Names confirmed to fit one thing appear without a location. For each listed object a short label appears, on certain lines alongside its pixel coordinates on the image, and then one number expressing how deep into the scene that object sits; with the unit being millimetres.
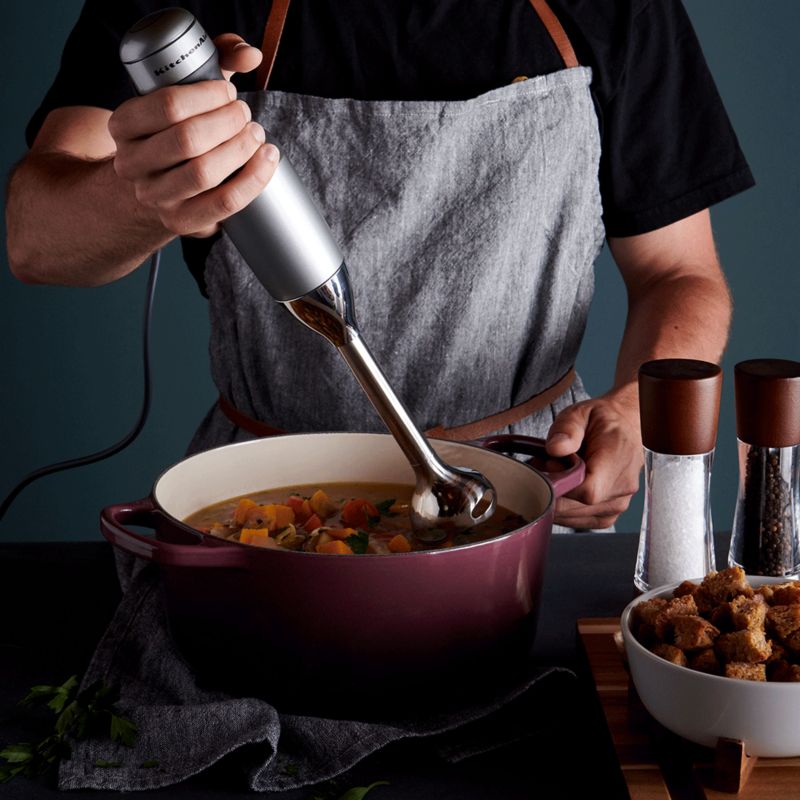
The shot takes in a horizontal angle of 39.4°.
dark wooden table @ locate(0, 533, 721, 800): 783
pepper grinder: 875
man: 1376
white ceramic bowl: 683
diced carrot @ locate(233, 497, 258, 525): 1010
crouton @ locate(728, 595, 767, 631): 719
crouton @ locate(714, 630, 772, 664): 700
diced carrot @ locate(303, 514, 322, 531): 987
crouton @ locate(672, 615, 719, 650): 719
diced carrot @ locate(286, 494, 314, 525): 1018
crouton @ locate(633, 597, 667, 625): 770
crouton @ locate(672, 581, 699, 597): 808
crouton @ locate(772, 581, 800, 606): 771
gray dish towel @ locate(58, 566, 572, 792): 776
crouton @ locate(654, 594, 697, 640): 746
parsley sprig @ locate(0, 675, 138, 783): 797
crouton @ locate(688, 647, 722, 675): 712
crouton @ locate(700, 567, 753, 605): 775
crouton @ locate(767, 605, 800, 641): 731
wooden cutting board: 693
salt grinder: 874
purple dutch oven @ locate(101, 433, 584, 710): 782
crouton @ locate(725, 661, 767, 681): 697
